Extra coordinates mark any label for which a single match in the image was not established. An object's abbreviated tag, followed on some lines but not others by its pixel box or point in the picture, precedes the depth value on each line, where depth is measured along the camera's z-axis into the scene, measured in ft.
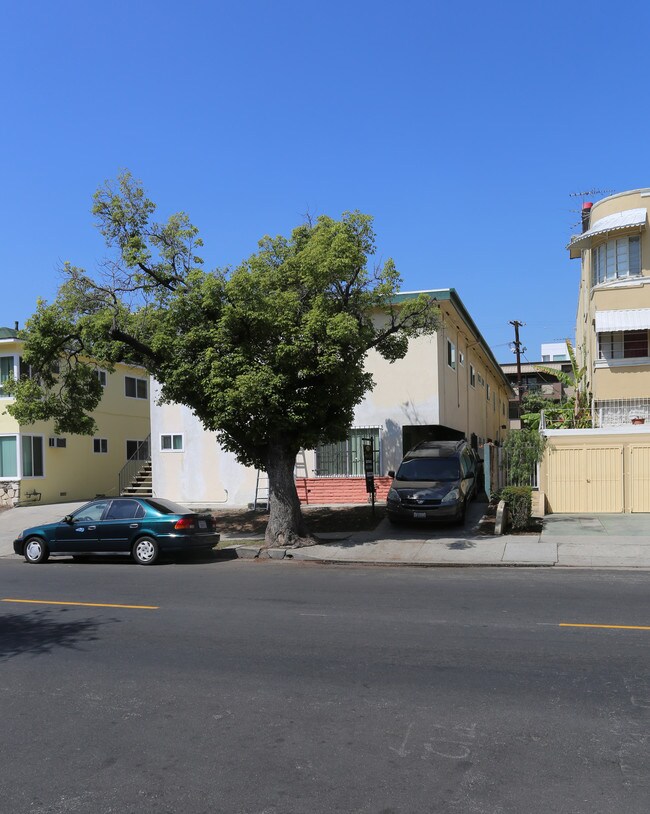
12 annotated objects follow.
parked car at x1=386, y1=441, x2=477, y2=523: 58.13
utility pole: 156.46
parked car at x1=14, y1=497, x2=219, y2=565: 49.96
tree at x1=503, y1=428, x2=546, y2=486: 63.77
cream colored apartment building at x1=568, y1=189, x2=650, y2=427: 74.38
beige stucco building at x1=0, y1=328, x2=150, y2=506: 86.58
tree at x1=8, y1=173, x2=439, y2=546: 48.37
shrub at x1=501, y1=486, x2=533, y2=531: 56.49
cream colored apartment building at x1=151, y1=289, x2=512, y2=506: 73.31
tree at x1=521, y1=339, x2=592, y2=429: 74.95
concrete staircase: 88.72
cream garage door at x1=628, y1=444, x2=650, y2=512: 62.69
